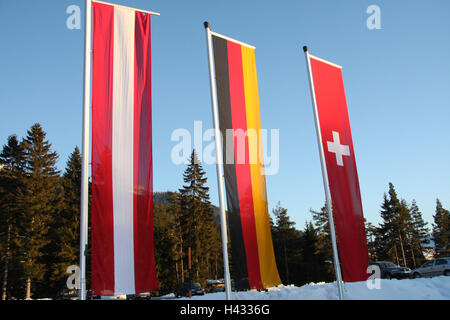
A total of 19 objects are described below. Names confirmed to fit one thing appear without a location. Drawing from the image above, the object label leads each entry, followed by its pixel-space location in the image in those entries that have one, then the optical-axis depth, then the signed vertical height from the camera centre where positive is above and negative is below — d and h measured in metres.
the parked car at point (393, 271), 24.91 -2.19
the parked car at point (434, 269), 22.21 -2.01
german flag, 10.18 +2.54
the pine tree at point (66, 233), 37.34 +3.43
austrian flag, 8.91 +2.79
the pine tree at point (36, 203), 35.50 +6.58
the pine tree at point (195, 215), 49.44 +5.52
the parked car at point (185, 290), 31.31 -3.01
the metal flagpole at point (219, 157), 9.69 +2.79
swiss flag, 11.38 +2.30
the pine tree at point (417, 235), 60.19 +0.54
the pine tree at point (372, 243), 64.88 -0.25
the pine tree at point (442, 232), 62.78 +0.73
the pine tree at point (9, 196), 35.47 +7.37
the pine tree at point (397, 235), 57.69 +0.74
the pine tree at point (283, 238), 60.88 +1.80
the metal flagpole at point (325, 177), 10.88 +2.23
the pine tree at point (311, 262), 59.62 -2.71
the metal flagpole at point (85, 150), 8.56 +2.98
